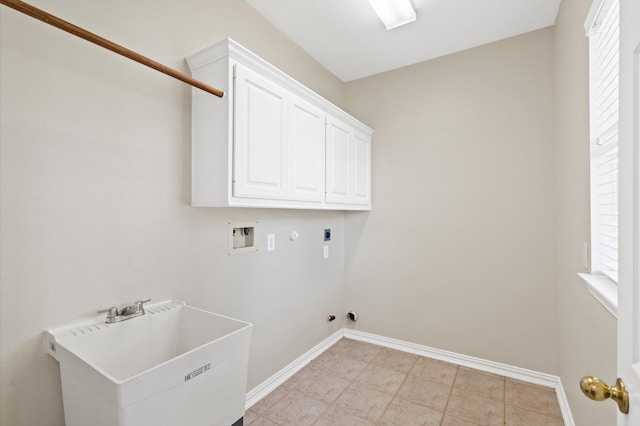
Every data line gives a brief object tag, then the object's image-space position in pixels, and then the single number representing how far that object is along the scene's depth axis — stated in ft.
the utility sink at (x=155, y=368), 3.14
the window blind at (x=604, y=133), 4.05
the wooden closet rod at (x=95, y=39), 3.21
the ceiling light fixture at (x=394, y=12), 6.75
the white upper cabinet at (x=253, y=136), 5.24
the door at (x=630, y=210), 1.92
